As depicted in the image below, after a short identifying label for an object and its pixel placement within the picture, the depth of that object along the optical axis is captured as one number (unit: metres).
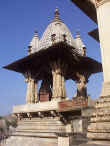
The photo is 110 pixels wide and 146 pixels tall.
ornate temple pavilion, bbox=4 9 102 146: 13.26
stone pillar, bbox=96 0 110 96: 5.50
